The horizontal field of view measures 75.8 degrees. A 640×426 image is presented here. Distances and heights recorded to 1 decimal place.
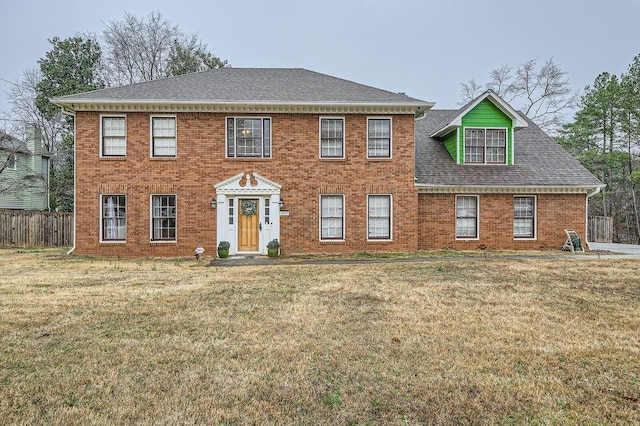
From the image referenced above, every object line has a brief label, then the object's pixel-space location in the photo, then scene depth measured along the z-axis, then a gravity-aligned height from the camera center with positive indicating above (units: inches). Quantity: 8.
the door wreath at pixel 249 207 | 600.4 +11.2
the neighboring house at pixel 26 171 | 998.4 +117.6
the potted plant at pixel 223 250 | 570.6 -49.0
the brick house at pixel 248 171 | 588.4 +63.2
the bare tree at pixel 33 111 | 1189.7 +305.9
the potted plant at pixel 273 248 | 575.8 -46.9
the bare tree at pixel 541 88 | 1327.5 +411.7
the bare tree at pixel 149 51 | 1217.4 +498.5
